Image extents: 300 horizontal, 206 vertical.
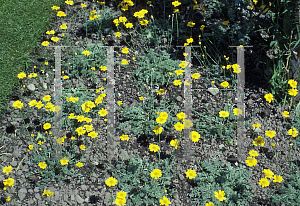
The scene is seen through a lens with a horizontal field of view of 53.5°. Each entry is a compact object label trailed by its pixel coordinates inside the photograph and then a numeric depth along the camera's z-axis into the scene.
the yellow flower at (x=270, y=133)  2.86
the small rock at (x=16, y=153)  3.07
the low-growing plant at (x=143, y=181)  2.71
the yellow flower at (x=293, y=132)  2.87
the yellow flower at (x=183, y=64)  3.47
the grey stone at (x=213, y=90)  3.60
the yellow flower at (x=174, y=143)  2.87
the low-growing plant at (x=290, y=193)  2.67
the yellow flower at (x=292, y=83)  3.23
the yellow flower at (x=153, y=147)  2.82
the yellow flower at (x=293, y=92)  3.16
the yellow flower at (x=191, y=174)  2.68
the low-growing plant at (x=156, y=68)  3.65
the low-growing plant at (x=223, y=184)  2.69
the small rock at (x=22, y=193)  2.79
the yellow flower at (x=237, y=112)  3.07
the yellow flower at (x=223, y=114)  3.07
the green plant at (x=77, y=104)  3.28
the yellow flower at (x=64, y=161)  2.80
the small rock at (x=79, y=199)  2.76
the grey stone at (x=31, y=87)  3.64
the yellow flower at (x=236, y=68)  3.32
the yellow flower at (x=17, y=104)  3.03
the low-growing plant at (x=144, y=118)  3.23
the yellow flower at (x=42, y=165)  2.78
